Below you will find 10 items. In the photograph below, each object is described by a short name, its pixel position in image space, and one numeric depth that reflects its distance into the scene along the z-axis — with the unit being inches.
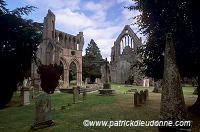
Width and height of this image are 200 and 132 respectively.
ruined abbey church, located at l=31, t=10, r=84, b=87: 1366.9
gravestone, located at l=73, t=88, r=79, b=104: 575.1
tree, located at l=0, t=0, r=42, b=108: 541.3
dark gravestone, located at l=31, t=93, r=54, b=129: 295.3
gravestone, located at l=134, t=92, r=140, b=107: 486.1
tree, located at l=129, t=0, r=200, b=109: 355.9
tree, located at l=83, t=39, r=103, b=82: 2262.7
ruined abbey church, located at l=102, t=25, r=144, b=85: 2053.4
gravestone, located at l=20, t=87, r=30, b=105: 548.0
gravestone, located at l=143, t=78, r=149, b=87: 1736.5
